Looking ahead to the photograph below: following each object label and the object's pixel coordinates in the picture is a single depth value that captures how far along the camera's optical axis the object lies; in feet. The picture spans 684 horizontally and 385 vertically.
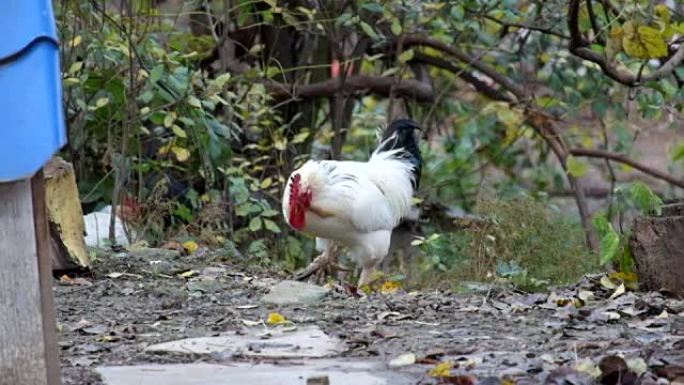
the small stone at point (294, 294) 40.60
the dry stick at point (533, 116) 66.13
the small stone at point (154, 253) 50.06
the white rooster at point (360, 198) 55.06
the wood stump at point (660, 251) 39.11
